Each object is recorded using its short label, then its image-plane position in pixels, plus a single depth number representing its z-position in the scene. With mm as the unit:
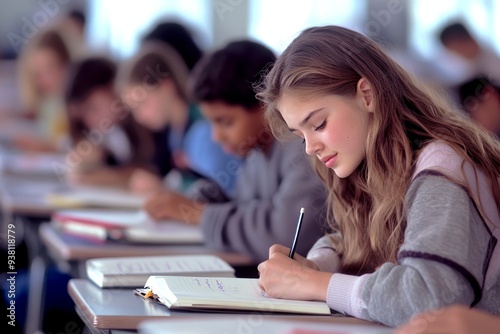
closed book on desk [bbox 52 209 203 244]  3668
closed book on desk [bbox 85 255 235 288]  2643
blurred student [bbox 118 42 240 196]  6038
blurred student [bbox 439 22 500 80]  7498
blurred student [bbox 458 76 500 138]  5146
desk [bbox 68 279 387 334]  2146
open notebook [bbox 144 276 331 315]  2224
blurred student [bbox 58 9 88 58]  9947
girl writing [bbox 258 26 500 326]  2054
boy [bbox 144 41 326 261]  3409
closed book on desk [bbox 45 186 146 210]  4626
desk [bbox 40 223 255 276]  3477
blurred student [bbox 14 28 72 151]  8435
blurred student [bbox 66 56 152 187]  6173
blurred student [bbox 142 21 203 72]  7050
